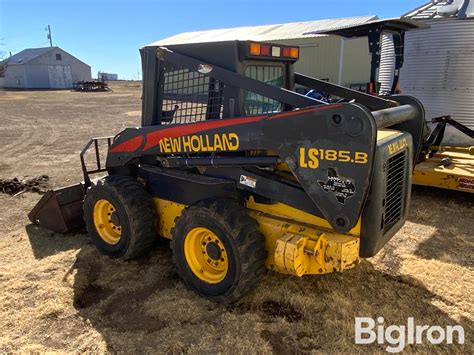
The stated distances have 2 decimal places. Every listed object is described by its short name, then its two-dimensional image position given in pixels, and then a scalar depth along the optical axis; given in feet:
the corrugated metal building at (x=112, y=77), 341.06
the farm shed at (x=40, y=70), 185.88
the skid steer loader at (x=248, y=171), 10.13
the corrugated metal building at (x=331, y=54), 75.41
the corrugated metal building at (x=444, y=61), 27.89
